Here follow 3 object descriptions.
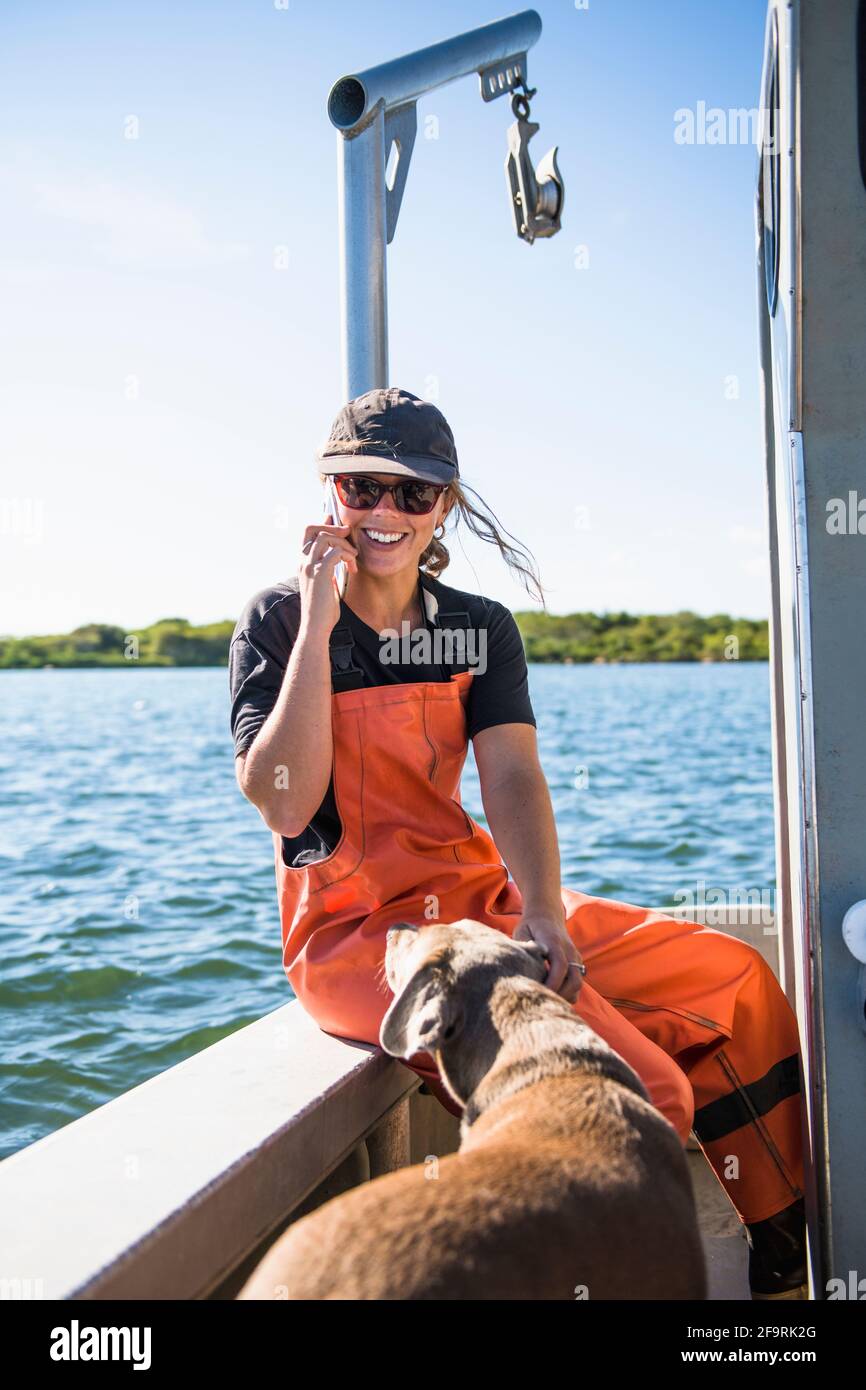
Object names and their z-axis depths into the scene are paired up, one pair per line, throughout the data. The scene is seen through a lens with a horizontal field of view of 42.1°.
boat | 2.20
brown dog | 1.73
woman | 3.04
